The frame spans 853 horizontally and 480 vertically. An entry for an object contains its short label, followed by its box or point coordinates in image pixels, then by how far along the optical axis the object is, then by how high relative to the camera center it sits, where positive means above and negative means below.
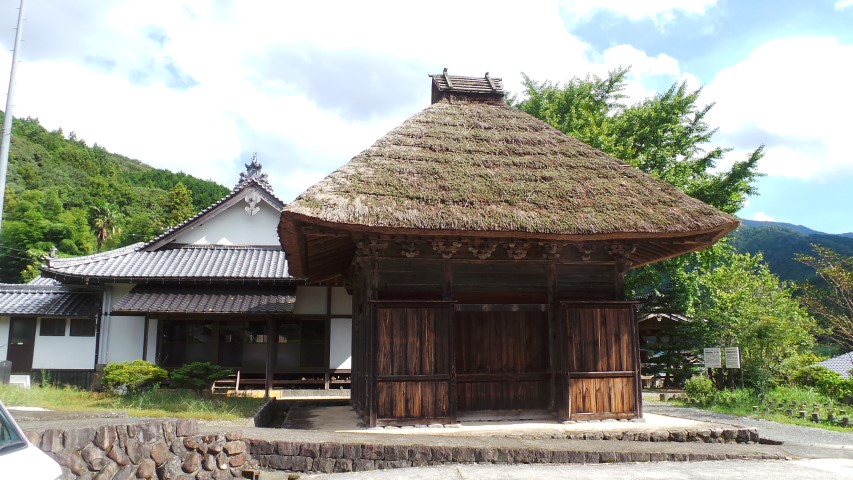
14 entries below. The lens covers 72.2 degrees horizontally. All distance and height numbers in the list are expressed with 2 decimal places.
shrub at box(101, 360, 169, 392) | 13.09 -1.09
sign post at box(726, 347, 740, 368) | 14.11 -0.72
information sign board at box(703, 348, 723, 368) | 14.76 -0.78
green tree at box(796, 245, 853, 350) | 17.39 +1.05
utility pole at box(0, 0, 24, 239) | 10.34 +3.23
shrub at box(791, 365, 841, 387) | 16.52 -1.37
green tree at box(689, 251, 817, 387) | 15.23 +0.15
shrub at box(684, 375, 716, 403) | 15.03 -1.58
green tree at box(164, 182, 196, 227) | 44.94 +9.70
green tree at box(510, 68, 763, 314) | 21.17 +7.17
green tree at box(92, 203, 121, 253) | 45.97 +8.14
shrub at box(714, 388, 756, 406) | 14.14 -1.70
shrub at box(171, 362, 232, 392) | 13.87 -1.14
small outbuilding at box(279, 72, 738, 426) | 8.06 +0.99
